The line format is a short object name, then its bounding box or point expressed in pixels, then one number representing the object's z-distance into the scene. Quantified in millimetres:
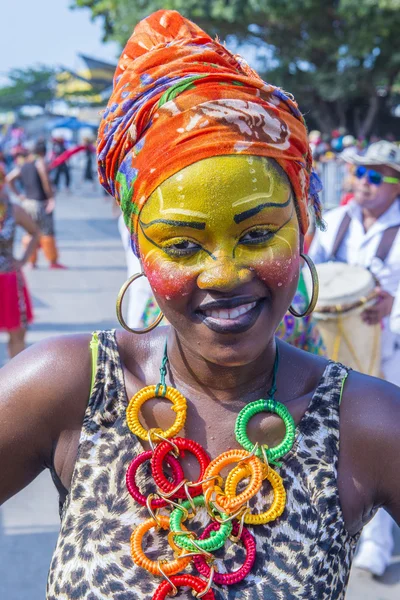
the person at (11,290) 6371
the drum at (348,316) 4031
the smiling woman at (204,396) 1561
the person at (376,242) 4152
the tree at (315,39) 17141
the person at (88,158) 26320
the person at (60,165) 28000
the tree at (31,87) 66125
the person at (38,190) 11883
